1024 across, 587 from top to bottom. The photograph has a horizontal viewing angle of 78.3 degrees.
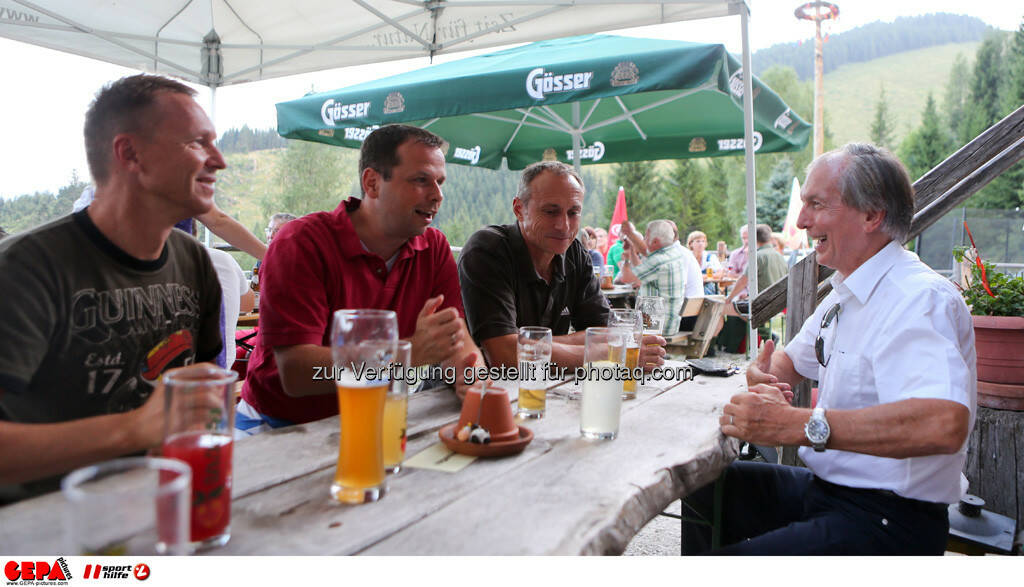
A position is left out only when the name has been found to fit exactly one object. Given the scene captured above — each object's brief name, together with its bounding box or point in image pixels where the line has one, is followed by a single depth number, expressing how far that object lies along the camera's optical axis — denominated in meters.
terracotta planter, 2.49
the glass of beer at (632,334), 1.74
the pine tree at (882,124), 43.62
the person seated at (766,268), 6.87
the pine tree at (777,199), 30.16
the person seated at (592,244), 8.77
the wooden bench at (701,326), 6.20
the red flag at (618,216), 10.78
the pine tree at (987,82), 33.53
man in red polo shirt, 1.71
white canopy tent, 4.30
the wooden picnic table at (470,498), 0.88
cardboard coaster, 1.20
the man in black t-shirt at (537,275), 2.28
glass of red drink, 0.81
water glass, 0.58
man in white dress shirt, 1.39
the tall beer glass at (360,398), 1.01
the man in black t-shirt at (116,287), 1.09
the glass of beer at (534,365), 1.53
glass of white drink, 1.42
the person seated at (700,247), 9.82
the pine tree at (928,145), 31.86
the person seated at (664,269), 5.94
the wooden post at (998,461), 2.56
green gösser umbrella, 3.73
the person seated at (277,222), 5.76
